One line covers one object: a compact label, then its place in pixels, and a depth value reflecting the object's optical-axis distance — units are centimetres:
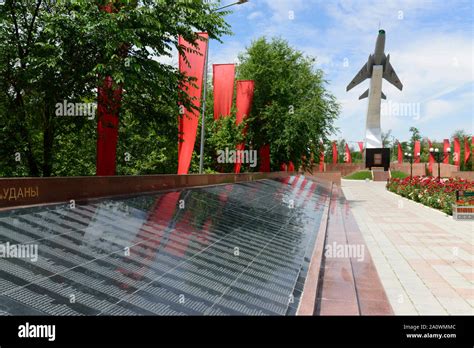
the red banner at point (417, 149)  7469
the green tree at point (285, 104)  2778
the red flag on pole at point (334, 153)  7807
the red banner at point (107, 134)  1157
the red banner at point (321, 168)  7112
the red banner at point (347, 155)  8169
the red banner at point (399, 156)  8078
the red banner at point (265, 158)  3022
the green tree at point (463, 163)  7706
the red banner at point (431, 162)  7116
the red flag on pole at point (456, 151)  7191
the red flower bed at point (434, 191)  1873
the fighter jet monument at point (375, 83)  6171
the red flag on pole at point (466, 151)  7379
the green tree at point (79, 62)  999
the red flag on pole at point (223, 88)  2311
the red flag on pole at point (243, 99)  2671
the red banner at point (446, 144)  6350
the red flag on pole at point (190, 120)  1602
